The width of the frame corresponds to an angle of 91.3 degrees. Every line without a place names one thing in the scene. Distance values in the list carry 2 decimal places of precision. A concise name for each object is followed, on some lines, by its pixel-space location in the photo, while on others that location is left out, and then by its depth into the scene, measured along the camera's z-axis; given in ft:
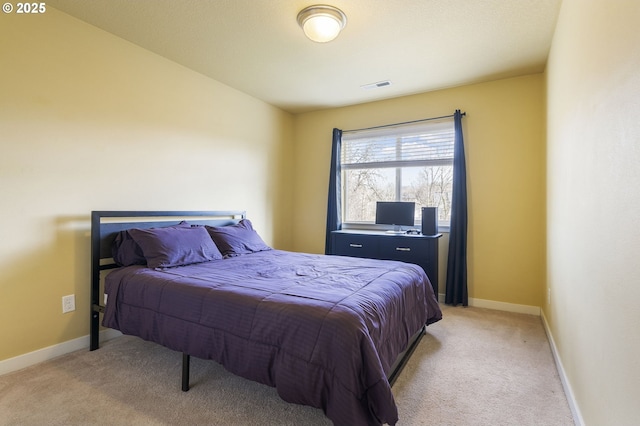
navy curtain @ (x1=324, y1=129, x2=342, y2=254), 14.32
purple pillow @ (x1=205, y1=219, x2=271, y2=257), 10.00
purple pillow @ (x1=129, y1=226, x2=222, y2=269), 8.00
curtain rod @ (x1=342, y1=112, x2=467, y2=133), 12.17
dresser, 11.01
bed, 4.52
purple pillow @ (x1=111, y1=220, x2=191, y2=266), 8.11
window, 12.57
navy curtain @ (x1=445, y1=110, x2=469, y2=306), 11.57
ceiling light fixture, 7.28
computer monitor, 12.48
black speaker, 11.60
